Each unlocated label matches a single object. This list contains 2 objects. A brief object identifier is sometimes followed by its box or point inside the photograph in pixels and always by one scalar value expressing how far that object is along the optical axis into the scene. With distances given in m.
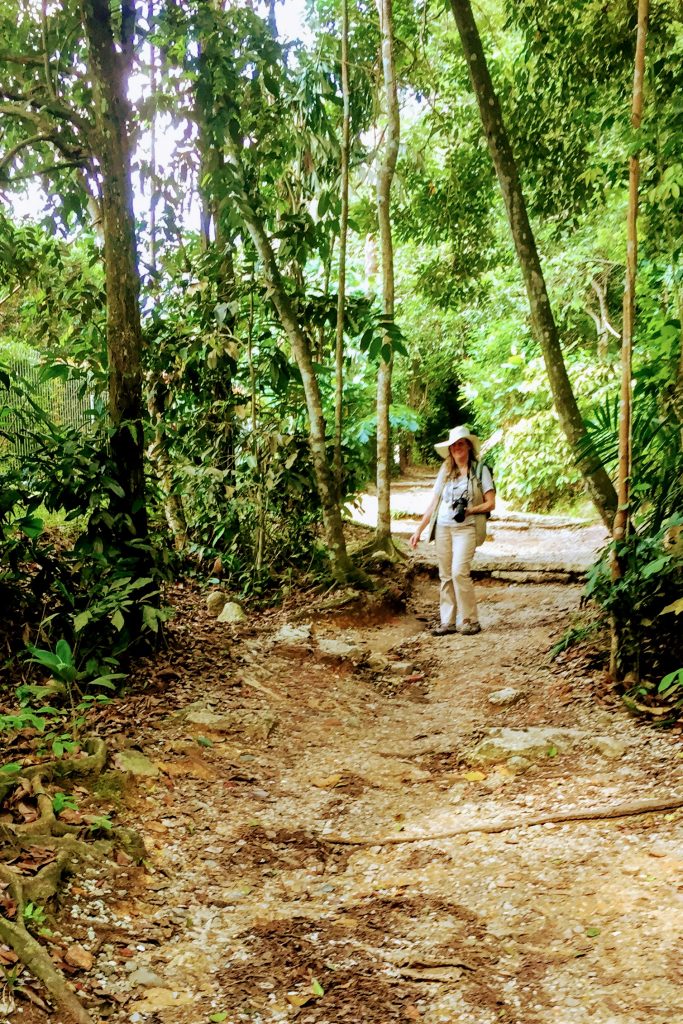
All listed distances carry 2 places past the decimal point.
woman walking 6.47
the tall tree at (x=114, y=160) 4.70
